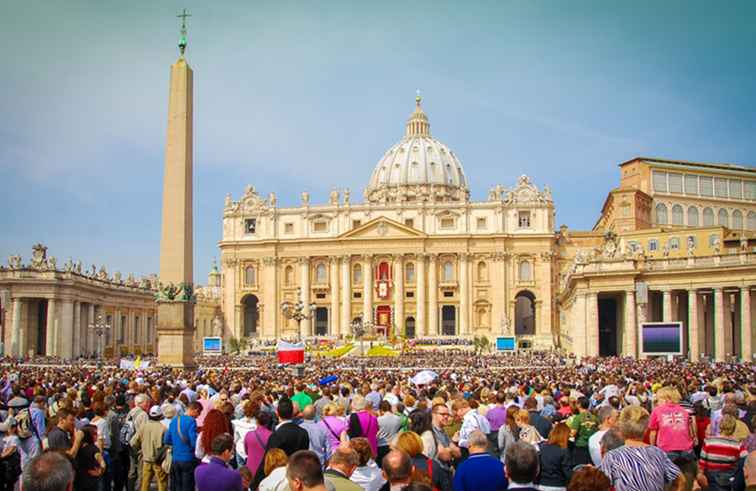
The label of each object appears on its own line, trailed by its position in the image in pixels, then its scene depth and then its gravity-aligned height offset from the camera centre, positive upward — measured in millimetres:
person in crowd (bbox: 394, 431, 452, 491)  7551 -1297
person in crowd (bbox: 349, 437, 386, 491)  7352 -1446
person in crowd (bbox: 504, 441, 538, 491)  6539 -1239
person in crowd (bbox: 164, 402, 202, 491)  10430 -1794
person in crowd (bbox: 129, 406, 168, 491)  11297 -1942
